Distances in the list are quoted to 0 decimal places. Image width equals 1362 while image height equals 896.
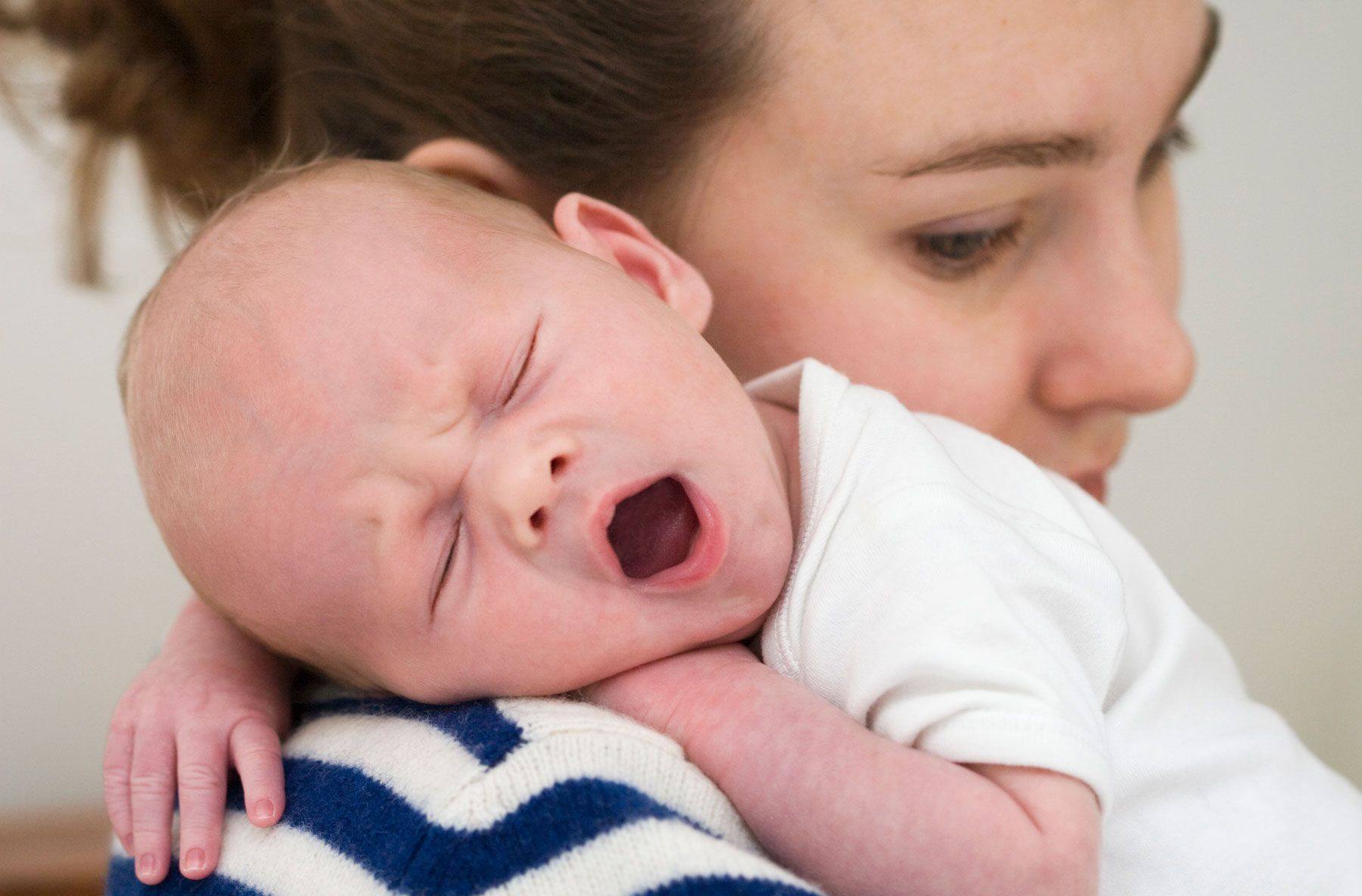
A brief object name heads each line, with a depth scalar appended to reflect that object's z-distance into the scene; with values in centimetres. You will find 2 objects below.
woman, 97
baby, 91
